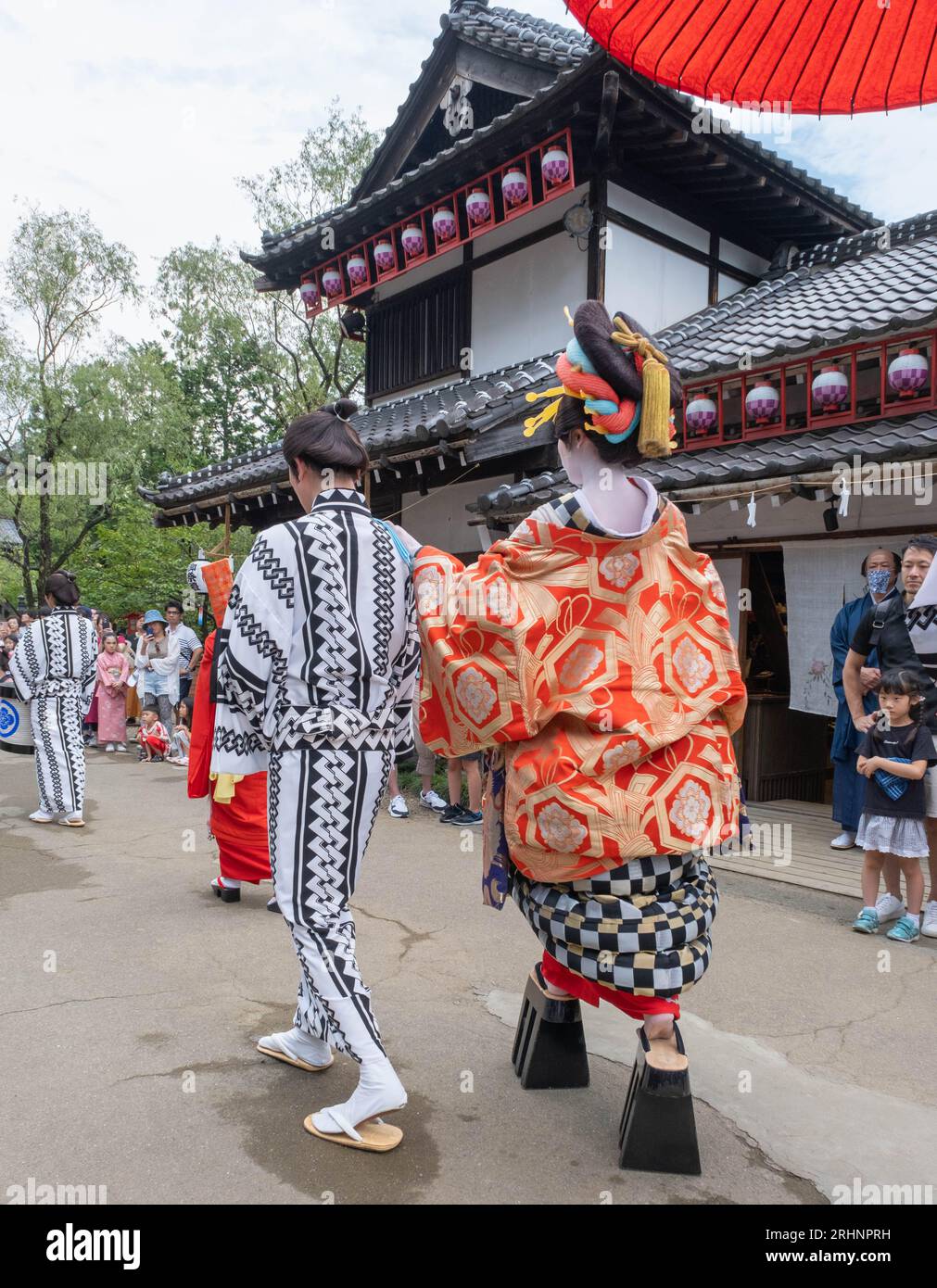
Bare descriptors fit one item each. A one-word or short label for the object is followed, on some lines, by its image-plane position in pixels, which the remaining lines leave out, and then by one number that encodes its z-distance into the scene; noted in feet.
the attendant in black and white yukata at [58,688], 23.38
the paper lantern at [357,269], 36.83
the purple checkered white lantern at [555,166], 27.25
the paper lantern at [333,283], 38.45
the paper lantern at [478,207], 30.63
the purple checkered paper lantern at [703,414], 24.53
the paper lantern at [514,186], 28.91
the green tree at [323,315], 58.90
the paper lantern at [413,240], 33.78
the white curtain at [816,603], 22.30
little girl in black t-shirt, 14.88
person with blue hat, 38.42
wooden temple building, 21.84
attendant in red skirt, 16.25
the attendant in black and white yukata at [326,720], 8.46
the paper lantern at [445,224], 32.19
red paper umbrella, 8.42
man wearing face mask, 18.29
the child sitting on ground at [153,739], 37.40
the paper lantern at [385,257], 35.42
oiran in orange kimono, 7.87
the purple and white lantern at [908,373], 20.38
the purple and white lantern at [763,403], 23.21
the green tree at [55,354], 63.82
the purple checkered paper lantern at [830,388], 21.83
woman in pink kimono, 40.40
